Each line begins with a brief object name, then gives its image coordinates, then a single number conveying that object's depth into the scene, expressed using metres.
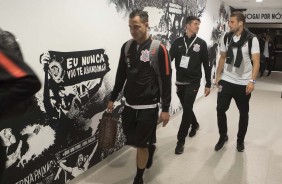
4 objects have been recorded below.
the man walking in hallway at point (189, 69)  3.59
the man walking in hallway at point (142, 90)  2.56
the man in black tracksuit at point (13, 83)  0.92
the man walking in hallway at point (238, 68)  3.32
